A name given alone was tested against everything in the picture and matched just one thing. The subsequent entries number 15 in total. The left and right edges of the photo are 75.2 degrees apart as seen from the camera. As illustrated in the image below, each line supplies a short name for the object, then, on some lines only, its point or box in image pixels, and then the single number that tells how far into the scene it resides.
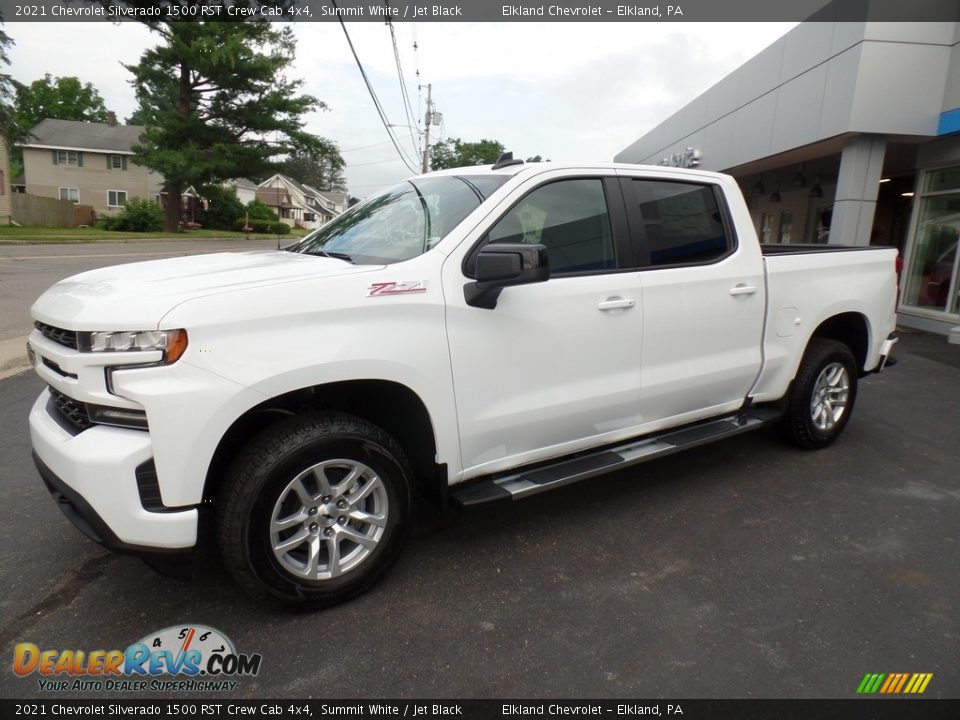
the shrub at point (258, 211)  54.67
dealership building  10.23
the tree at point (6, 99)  27.22
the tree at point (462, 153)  77.56
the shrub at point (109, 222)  37.91
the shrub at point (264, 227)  49.88
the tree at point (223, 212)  46.03
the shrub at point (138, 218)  37.44
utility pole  39.19
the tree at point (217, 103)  31.75
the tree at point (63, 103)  62.91
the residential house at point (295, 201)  77.19
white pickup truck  2.29
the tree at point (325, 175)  103.94
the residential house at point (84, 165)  46.62
